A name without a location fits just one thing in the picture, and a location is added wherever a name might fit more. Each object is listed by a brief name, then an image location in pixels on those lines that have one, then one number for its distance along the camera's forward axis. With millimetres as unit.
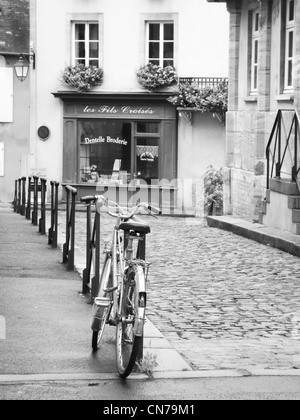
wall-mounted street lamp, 33031
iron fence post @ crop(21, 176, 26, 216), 23880
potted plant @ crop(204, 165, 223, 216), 26844
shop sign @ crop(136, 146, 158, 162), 33812
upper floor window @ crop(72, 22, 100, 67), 33562
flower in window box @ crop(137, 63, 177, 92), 32875
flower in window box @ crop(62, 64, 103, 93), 33156
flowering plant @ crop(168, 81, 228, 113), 31812
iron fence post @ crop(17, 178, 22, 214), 25084
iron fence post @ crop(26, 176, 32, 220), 21205
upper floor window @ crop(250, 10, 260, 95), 21094
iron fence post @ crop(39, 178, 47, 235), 16644
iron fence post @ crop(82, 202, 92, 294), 10070
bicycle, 6375
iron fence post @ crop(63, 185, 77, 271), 11167
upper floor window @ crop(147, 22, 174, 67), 33312
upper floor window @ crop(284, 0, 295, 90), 18688
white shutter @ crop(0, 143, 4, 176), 36375
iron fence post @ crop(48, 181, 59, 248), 14344
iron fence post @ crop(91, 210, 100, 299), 9078
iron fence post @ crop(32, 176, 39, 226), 18266
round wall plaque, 34500
